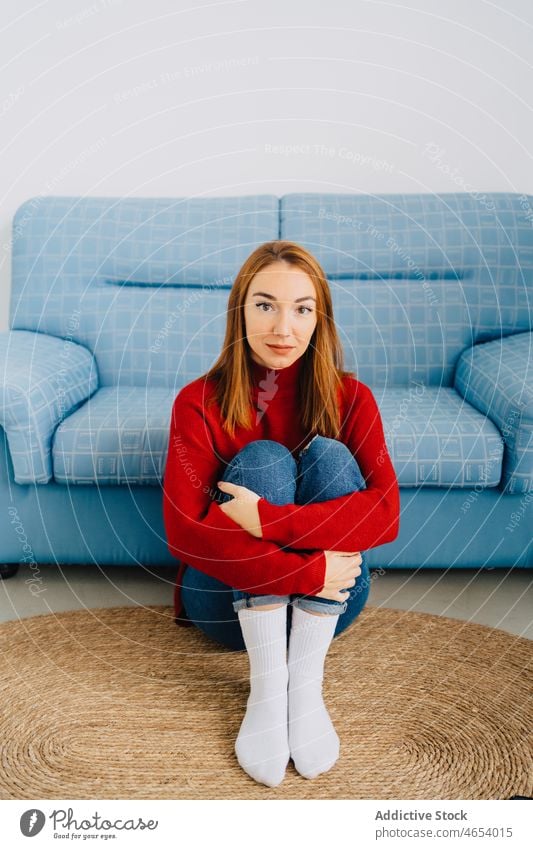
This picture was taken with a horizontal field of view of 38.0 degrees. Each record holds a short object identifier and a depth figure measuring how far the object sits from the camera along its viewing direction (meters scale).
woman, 1.15
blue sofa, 1.63
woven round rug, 1.13
